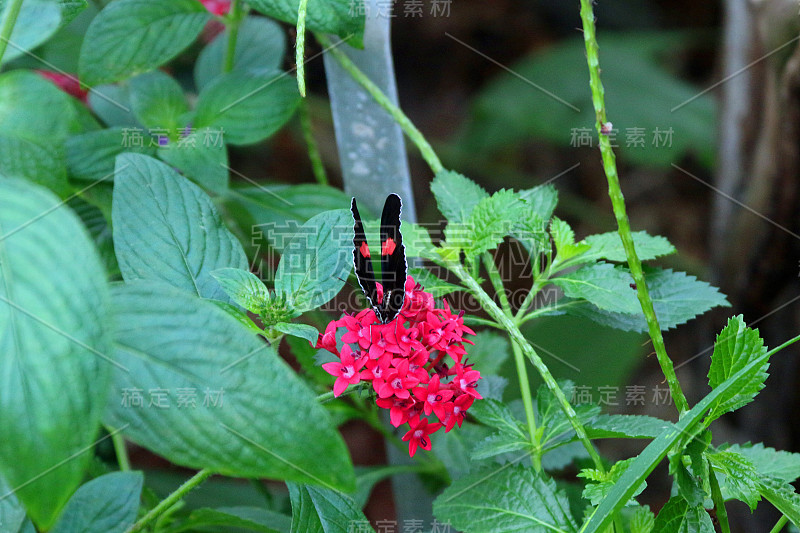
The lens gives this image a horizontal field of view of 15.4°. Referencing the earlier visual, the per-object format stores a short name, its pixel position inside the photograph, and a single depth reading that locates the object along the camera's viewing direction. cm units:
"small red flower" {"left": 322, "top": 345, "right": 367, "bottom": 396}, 92
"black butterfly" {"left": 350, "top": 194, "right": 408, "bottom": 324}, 93
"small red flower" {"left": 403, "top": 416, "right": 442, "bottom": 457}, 94
